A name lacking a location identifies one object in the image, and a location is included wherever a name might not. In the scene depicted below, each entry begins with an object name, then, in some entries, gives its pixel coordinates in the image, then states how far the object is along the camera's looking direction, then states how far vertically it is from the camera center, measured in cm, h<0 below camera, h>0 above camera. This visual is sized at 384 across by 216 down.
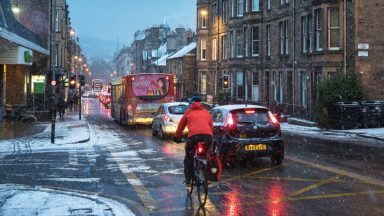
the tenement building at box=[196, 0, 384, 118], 2988 +316
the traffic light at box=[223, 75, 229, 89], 4019 +107
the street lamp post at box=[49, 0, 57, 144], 2844 +215
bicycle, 881 -122
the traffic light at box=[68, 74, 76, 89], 3506 +90
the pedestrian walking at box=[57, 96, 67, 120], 3736 -71
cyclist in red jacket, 925 -56
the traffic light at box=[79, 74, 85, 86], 3759 +110
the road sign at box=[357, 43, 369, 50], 2945 +266
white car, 2223 -93
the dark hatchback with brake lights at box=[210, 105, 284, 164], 1312 -96
